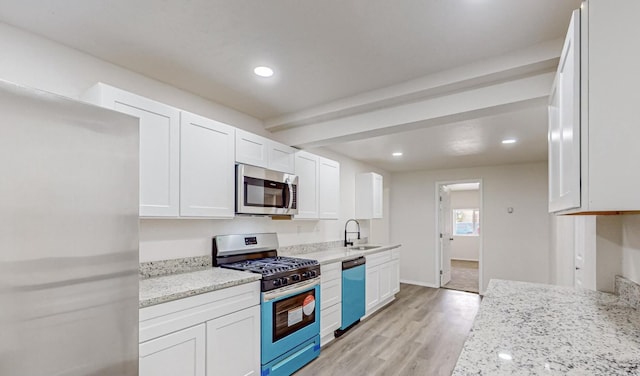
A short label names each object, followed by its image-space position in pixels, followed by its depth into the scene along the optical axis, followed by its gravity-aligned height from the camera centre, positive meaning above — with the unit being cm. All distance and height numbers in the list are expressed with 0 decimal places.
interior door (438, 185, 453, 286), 626 -98
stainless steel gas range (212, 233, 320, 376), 247 -96
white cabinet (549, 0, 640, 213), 92 +26
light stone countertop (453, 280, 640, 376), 94 -56
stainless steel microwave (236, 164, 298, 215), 272 -2
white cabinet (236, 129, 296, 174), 279 +36
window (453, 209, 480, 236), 1008 -107
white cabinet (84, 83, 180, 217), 192 +30
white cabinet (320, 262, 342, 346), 327 -122
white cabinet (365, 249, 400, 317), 427 -134
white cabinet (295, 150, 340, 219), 356 +4
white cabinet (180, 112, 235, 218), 230 +17
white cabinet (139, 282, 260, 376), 176 -95
